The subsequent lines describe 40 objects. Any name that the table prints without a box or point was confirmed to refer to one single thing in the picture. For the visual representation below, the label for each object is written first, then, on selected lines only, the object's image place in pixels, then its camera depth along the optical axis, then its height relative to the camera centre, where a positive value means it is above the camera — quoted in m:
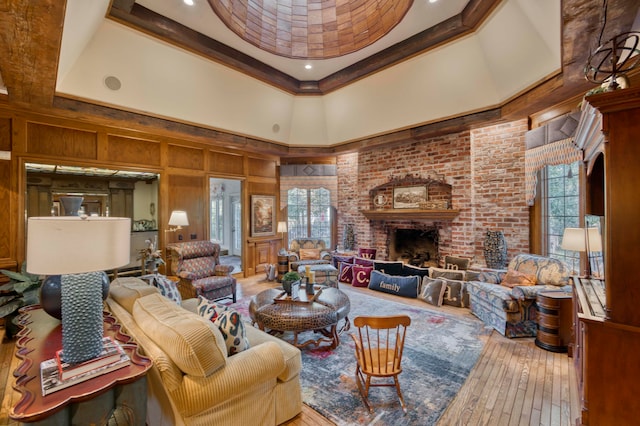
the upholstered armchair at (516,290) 3.38 -1.02
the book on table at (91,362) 1.41 -0.80
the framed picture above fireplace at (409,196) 5.86 +0.36
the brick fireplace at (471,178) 4.68 +0.66
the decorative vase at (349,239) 6.92 -0.64
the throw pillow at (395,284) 4.92 -1.30
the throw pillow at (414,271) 5.05 -1.07
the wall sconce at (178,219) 4.82 -0.09
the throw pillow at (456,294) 4.43 -1.31
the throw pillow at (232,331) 2.00 -0.85
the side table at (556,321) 3.02 -1.19
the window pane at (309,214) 7.45 -0.02
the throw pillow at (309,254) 6.34 -0.93
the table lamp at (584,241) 2.54 -0.28
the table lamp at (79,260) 1.27 -0.22
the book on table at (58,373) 1.33 -0.81
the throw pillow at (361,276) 5.68 -1.28
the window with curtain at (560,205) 3.96 +0.11
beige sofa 1.59 -1.01
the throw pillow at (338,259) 6.25 -1.05
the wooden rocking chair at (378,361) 2.18 -1.25
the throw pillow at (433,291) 4.54 -1.30
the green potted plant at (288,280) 3.57 -0.86
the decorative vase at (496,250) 4.68 -0.64
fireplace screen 6.09 -0.76
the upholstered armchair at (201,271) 4.43 -0.98
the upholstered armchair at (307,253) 5.96 -0.91
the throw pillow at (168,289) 3.01 -0.83
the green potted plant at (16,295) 3.20 -0.97
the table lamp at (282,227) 6.64 -0.32
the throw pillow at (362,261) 5.80 -1.02
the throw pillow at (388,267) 5.36 -1.06
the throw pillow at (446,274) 4.65 -1.03
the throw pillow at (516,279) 3.71 -0.90
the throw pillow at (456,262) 5.05 -0.91
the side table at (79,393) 1.22 -0.84
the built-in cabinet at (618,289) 1.58 -0.44
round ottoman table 2.91 -1.09
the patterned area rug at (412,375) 2.16 -1.54
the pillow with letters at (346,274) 5.98 -1.31
